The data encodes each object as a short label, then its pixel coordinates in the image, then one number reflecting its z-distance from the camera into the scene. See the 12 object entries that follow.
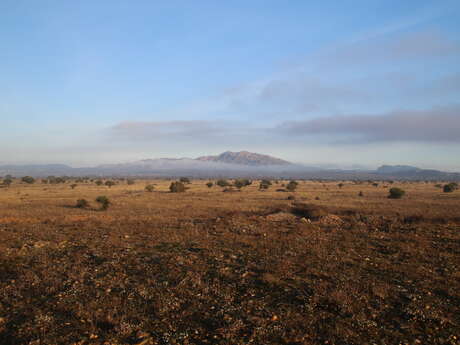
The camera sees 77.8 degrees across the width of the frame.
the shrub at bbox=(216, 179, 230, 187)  72.56
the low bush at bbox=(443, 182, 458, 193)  57.06
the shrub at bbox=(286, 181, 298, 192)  61.11
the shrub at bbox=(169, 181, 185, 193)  54.58
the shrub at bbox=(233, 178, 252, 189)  65.56
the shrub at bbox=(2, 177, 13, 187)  76.96
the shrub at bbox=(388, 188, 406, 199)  44.49
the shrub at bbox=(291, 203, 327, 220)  22.70
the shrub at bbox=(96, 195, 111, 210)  30.20
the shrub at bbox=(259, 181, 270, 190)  66.19
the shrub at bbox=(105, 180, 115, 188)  78.55
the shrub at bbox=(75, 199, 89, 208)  32.25
